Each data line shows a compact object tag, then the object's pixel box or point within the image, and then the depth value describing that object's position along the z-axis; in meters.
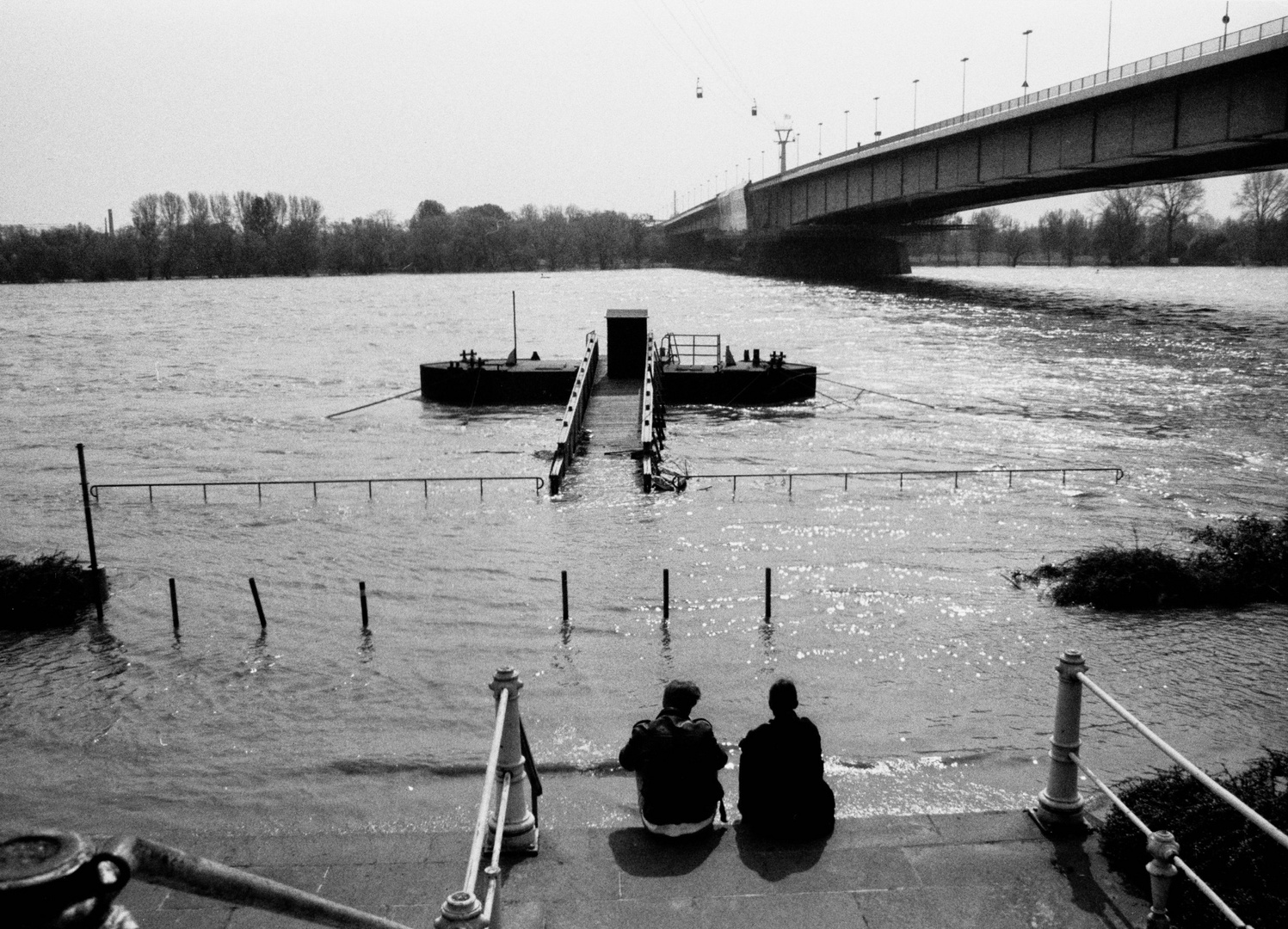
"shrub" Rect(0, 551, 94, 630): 19.64
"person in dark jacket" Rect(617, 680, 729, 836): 7.27
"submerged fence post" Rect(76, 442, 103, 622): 19.94
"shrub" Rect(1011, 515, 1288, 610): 19.44
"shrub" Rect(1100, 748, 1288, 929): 6.18
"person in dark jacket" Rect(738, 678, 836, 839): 7.25
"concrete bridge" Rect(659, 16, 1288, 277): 49.00
